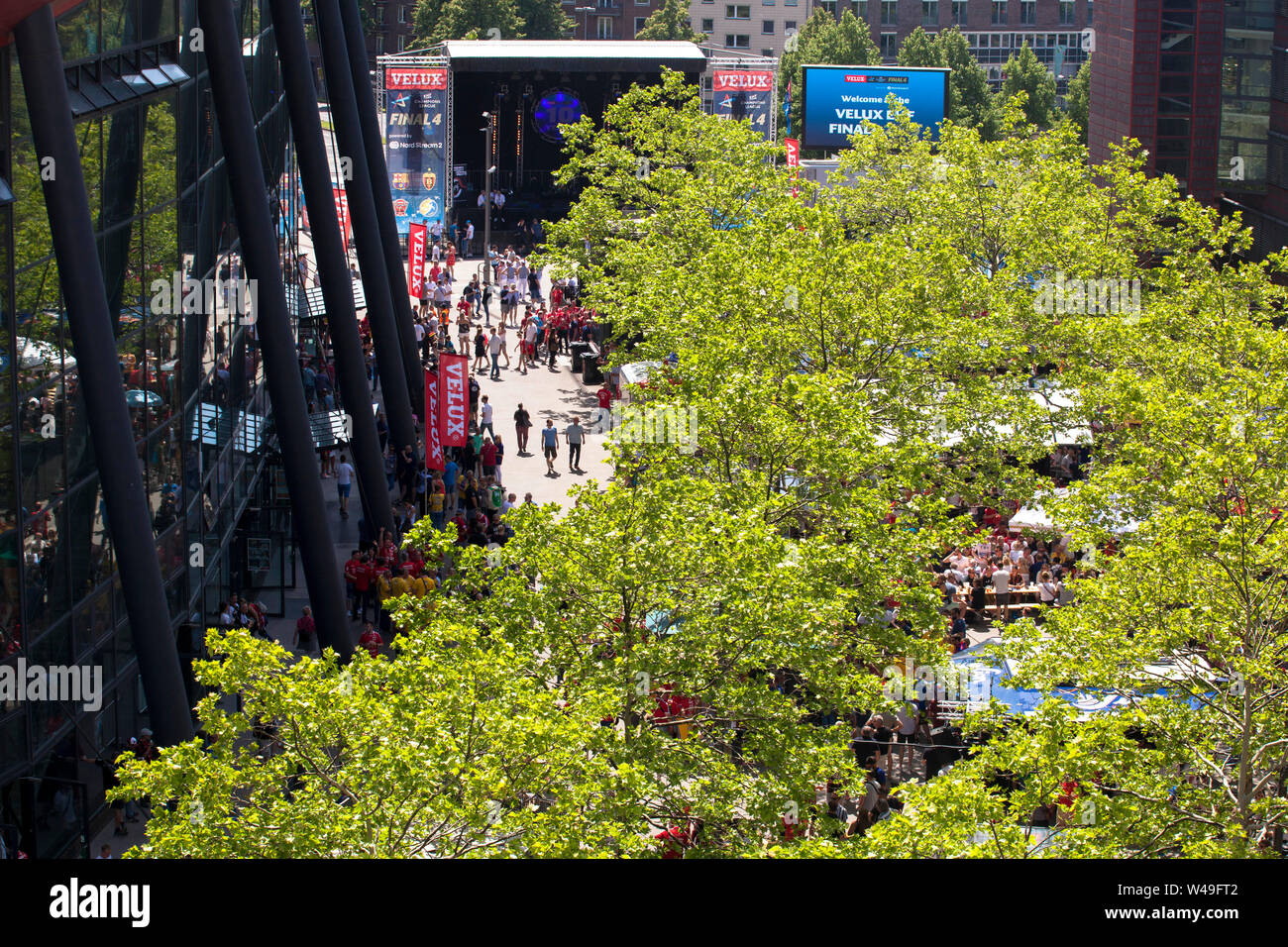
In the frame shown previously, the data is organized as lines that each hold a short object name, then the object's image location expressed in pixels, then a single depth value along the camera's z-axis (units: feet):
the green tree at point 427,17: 380.78
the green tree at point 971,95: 345.72
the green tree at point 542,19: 394.93
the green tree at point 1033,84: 344.28
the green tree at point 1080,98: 332.80
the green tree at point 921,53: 363.97
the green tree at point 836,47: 364.99
